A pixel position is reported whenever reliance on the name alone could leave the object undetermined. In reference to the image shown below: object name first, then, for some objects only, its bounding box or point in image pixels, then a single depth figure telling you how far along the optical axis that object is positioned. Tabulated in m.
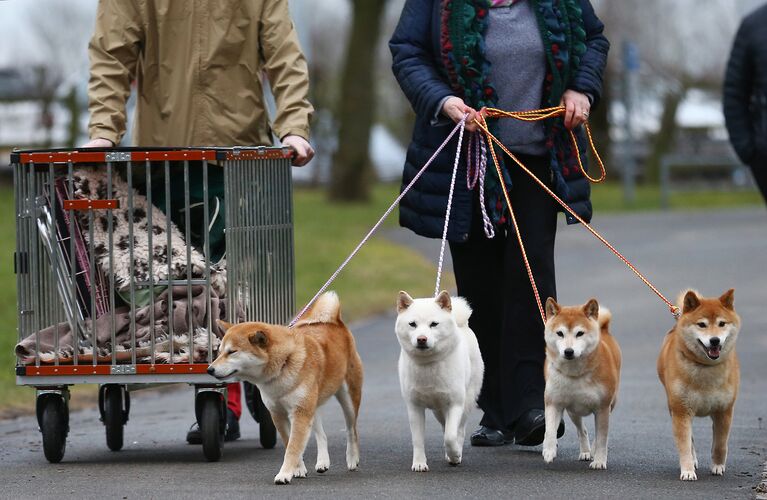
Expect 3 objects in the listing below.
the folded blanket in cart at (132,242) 12.31
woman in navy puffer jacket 12.62
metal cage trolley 12.27
